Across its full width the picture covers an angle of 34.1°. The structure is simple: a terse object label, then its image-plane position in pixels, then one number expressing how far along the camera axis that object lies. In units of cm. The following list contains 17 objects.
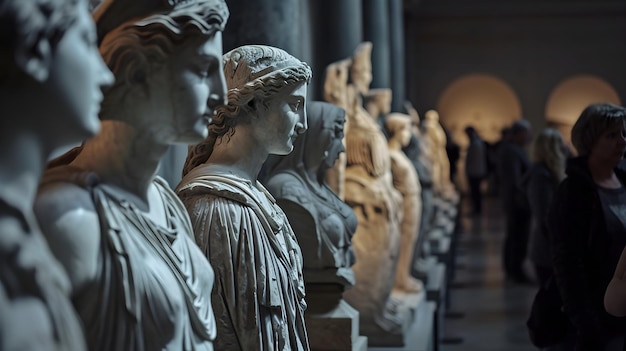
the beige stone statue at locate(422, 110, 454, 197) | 1798
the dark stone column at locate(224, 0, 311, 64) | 513
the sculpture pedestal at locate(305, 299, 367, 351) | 495
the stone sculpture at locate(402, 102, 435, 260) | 1109
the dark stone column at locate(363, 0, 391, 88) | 1361
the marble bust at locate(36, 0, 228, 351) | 204
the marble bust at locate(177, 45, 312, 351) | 304
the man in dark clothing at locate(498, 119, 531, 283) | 1156
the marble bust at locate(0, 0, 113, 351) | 151
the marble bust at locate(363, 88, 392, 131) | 975
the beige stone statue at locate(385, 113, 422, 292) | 909
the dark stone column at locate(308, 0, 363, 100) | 1016
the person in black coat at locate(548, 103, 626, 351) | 464
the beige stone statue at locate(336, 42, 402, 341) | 683
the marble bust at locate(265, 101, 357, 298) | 479
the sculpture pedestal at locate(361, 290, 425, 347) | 682
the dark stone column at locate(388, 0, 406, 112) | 1762
